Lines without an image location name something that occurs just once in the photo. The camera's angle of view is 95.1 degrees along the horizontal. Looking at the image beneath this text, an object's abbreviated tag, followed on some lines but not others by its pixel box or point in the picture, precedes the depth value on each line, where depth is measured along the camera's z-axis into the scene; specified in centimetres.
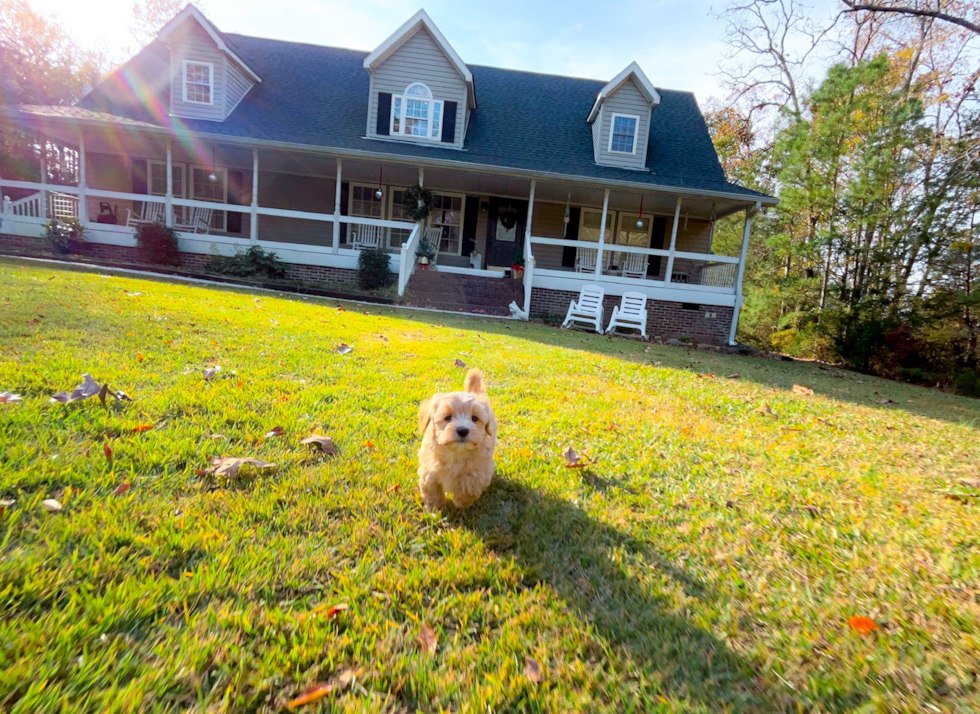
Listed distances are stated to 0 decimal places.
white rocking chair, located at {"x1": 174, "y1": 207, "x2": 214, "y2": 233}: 1391
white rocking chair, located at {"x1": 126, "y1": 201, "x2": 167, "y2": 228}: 1385
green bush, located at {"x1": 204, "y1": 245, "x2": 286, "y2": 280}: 1225
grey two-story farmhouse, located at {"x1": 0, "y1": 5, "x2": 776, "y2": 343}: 1281
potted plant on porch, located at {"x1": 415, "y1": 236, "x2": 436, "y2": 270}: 1334
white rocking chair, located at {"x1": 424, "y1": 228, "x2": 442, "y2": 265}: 1546
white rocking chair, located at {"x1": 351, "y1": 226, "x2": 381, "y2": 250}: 1460
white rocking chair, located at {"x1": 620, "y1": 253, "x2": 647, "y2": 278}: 1504
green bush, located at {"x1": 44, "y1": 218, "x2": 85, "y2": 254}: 1206
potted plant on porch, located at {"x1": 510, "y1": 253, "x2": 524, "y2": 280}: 1404
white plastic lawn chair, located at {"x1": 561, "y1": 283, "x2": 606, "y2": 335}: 1197
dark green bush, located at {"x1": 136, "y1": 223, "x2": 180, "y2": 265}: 1223
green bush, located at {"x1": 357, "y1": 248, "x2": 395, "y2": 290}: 1234
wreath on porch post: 1382
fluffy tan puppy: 222
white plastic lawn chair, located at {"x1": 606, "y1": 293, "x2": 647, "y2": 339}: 1192
